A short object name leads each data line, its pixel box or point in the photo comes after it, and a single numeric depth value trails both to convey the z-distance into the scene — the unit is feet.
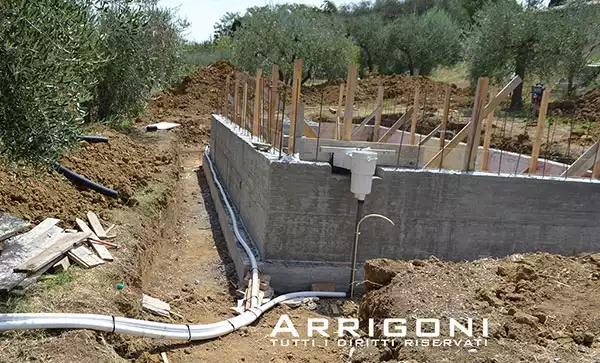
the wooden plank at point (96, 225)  24.29
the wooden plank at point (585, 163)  30.17
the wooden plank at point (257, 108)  34.74
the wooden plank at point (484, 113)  27.68
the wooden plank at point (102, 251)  22.18
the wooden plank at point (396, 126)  42.92
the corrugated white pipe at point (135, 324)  15.16
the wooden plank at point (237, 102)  49.08
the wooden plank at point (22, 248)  17.12
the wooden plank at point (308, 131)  45.00
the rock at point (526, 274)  17.57
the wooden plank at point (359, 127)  45.71
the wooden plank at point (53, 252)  17.67
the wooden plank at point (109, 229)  24.94
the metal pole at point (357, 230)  25.54
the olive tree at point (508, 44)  70.03
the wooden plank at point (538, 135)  30.90
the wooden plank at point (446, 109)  33.55
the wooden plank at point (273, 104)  32.24
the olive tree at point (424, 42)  125.49
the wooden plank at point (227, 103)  56.18
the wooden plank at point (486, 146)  32.93
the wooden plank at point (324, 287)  26.53
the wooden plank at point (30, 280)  16.79
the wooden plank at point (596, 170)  29.12
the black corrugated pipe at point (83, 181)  29.22
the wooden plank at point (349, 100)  30.55
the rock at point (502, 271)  18.41
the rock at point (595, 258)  19.22
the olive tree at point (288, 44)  99.86
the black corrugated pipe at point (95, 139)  39.69
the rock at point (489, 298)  16.24
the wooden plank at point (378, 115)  42.88
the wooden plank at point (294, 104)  27.27
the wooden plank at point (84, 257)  20.54
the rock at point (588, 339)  13.44
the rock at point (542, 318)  14.72
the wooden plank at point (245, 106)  42.73
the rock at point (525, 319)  14.51
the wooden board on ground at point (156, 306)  21.43
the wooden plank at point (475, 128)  26.94
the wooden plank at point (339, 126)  44.96
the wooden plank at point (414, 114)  37.63
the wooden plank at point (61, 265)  19.21
